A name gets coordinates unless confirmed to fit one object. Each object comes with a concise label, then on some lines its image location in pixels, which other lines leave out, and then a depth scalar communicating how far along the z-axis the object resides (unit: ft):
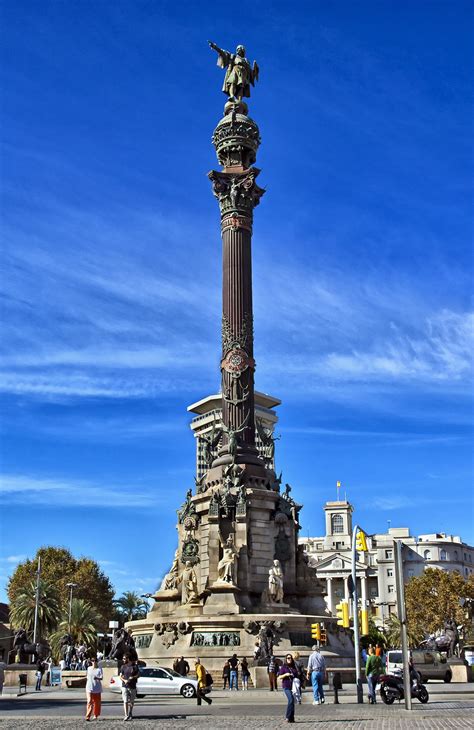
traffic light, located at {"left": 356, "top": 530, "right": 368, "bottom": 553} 87.85
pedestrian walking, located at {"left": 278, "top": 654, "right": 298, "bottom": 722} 67.72
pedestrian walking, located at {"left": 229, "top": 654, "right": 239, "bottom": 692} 111.55
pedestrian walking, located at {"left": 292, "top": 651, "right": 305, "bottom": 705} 71.74
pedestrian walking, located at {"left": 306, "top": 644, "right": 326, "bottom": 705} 85.51
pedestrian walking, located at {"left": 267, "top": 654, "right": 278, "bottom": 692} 105.50
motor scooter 85.25
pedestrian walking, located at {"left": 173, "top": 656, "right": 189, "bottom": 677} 119.34
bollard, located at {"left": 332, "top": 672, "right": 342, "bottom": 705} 86.33
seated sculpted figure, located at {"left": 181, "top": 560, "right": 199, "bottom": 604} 143.13
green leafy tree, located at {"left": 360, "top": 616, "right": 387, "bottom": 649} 265.85
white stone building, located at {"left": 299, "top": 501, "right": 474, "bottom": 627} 407.23
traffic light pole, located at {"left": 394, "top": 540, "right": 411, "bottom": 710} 66.74
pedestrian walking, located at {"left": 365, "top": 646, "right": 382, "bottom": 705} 84.84
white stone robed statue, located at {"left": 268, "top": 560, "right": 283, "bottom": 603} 138.00
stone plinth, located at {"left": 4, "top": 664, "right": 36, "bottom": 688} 132.36
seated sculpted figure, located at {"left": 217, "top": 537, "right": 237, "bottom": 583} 136.98
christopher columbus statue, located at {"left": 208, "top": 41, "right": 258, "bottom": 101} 178.19
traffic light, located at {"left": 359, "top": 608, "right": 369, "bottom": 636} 92.32
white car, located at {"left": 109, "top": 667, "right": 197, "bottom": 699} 102.06
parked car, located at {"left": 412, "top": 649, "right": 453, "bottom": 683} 123.13
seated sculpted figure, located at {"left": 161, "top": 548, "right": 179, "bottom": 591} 153.28
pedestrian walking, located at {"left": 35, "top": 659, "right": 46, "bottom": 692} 118.23
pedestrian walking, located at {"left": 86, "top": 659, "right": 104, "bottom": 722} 71.46
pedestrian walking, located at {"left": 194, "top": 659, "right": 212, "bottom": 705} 89.00
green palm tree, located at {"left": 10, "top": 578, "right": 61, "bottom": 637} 249.75
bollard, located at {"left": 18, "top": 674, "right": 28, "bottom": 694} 112.88
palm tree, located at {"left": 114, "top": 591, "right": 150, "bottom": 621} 342.03
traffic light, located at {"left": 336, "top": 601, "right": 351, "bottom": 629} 96.94
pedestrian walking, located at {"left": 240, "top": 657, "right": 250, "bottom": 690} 112.47
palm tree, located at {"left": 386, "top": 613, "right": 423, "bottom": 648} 322.26
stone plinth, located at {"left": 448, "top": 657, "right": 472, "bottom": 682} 132.16
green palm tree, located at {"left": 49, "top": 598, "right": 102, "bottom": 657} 255.91
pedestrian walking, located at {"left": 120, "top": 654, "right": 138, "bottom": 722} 73.61
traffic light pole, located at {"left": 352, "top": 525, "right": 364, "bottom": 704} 88.28
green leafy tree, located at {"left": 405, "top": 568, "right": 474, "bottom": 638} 260.42
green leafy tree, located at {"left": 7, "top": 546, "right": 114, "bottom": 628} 277.85
